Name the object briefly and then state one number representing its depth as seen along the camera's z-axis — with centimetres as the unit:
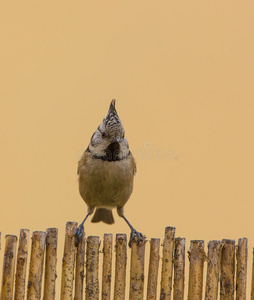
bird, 901
